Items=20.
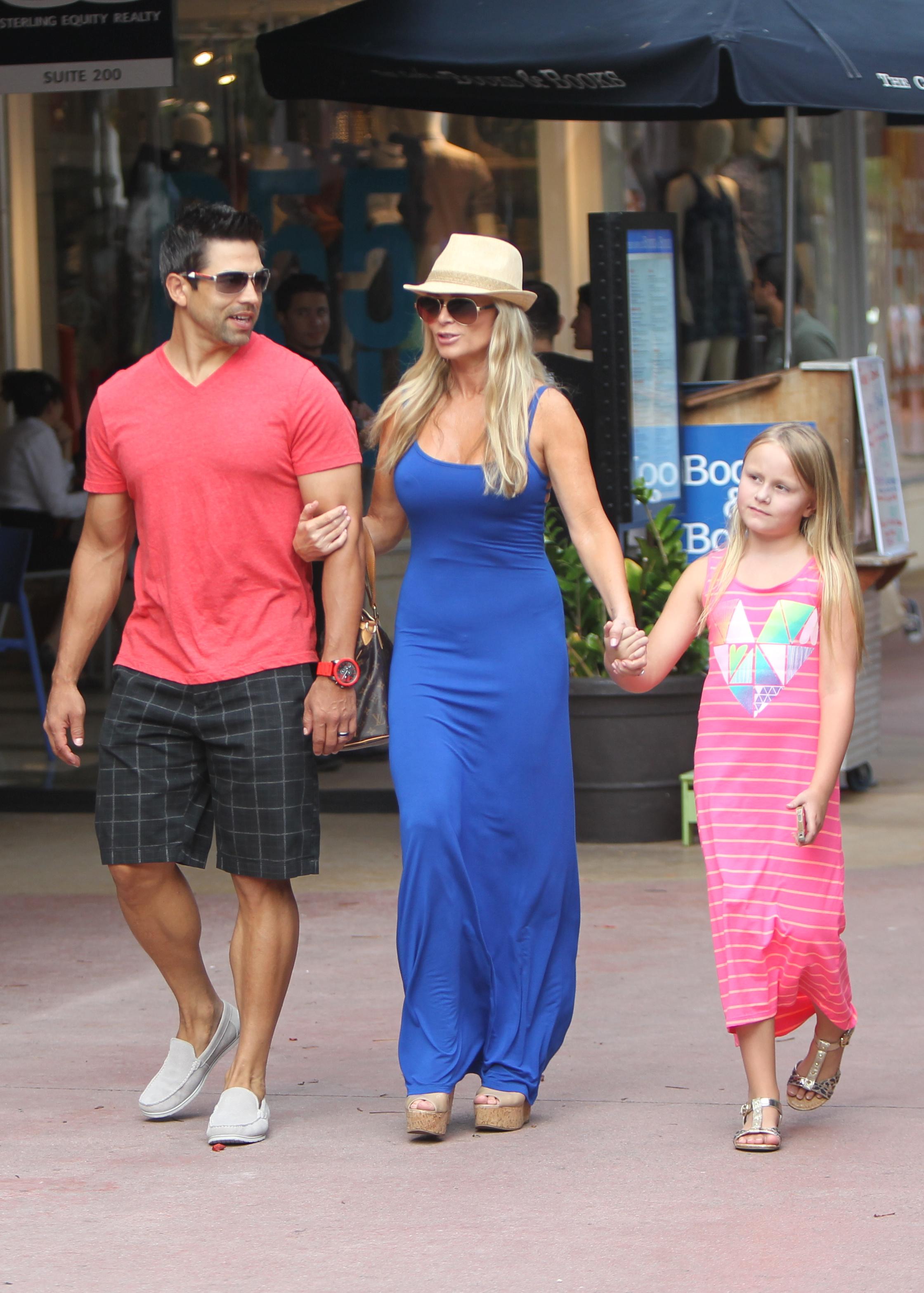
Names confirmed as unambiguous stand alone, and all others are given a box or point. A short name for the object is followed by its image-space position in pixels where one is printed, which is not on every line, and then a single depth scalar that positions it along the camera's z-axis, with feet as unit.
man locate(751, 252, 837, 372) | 62.44
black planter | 48.32
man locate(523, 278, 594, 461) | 51.13
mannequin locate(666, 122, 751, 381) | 77.92
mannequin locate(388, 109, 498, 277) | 68.23
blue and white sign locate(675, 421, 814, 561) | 50.85
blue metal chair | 61.00
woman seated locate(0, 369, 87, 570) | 69.36
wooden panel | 51.16
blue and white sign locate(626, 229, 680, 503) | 49.83
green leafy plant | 48.96
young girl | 27.68
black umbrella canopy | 44.96
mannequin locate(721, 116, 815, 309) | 81.61
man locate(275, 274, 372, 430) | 57.93
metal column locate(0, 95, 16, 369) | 78.59
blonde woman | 28.63
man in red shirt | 28.30
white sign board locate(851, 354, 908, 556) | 51.83
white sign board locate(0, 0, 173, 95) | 50.01
